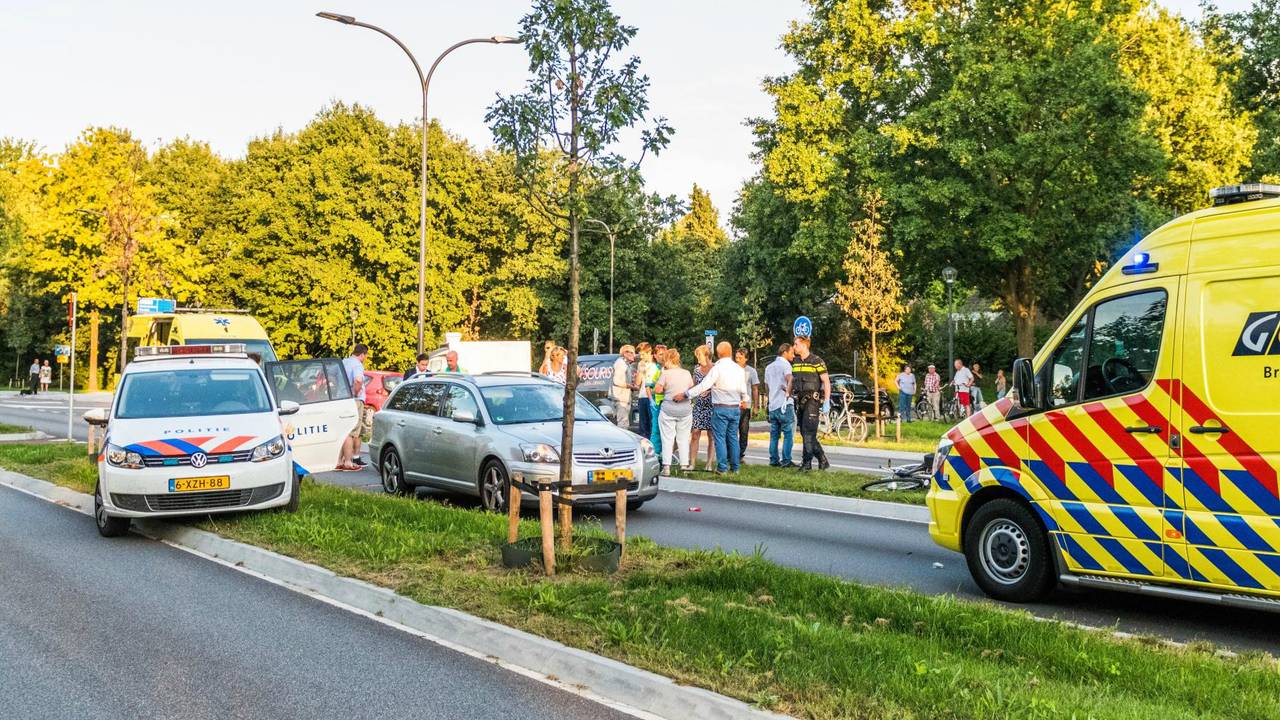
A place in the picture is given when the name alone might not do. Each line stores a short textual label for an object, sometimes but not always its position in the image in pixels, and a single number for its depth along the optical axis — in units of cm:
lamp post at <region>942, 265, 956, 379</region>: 3306
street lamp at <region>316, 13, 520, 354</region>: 2189
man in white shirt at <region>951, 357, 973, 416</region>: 3188
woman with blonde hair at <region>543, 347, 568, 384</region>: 1744
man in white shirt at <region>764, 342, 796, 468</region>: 1579
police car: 997
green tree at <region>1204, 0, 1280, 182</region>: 4119
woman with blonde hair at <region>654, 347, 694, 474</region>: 1470
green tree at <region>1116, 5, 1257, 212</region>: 3466
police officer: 1548
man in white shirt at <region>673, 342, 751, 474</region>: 1470
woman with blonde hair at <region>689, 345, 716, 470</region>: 1567
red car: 2183
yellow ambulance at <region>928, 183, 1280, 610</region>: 605
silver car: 1117
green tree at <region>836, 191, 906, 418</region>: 3005
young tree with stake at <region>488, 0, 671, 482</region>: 762
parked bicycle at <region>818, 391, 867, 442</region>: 2470
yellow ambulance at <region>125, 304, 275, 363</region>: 2816
